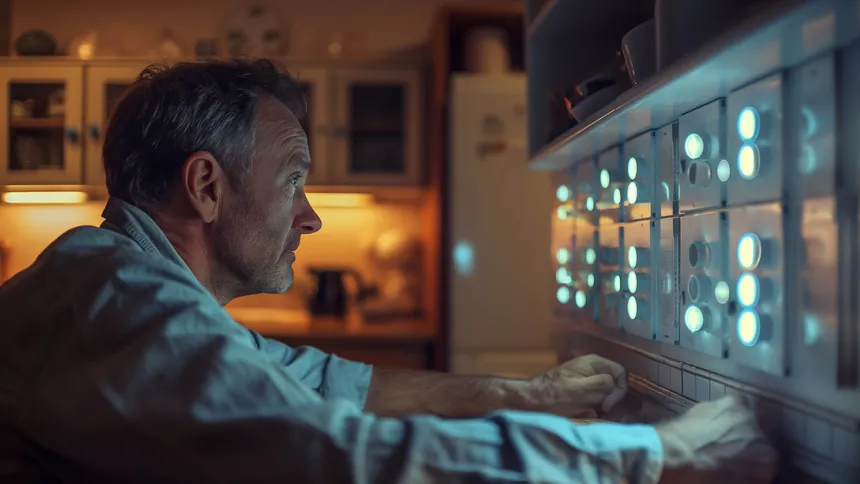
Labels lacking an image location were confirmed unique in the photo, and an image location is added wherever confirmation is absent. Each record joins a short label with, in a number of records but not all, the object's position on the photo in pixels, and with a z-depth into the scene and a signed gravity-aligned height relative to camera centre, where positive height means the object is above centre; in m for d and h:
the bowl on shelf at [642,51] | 0.75 +0.20
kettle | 2.73 -0.16
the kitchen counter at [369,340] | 2.48 -0.30
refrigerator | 2.38 +0.04
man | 0.52 -0.12
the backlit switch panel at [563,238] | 1.17 +0.02
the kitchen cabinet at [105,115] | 2.70 +0.48
